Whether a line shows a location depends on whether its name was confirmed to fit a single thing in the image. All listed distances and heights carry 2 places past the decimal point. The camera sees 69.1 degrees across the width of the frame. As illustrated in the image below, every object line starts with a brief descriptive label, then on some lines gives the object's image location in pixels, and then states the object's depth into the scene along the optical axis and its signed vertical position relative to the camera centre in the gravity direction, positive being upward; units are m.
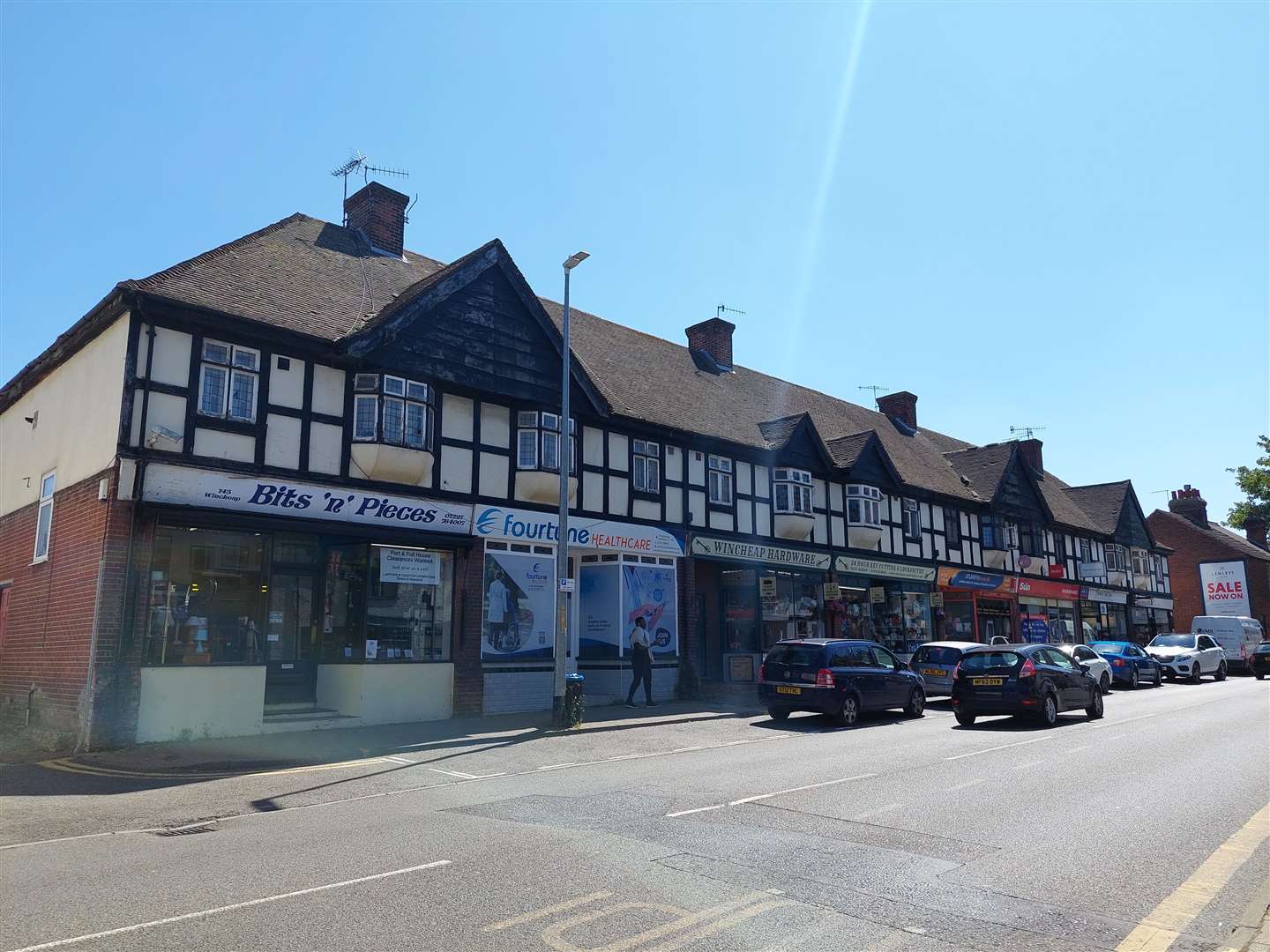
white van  39.25 +0.12
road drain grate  8.39 -1.76
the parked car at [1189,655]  32.72 -0.67
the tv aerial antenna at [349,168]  23.30 +11.81
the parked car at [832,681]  17.34 -0.84
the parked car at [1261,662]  36.44 -0.99
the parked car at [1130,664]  28.48 -0.86
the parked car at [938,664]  22.72 -0.66
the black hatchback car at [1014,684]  16.95 -0.88
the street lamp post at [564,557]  16.62 +1.45
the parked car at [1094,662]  24.39 -0.67
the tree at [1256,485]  52.31 +8.57
